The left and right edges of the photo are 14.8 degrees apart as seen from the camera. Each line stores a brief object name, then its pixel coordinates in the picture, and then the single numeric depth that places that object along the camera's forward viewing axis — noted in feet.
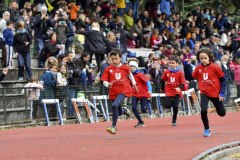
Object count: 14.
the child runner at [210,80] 63.57
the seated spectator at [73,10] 112.98
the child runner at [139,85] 81.05
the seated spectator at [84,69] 92.79
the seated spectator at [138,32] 125.90
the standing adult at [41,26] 96.58
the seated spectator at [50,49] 94.68
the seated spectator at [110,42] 102.01
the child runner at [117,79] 67.77
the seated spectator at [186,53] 117.70
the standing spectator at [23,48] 89.15
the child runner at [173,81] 80.84
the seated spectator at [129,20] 127.79
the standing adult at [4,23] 90.33
